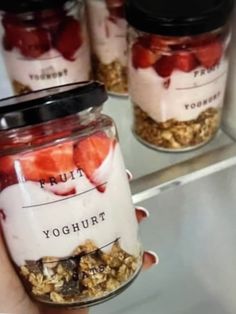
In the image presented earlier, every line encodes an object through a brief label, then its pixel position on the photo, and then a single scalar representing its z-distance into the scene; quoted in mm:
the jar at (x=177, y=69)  426
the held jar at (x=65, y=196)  292
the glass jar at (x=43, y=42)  476
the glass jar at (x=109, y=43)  533
